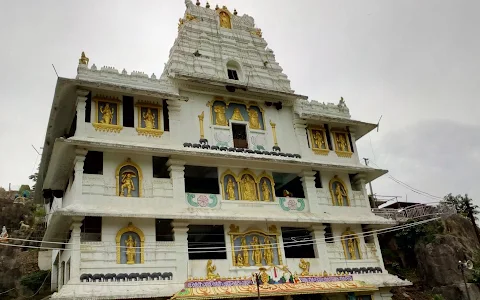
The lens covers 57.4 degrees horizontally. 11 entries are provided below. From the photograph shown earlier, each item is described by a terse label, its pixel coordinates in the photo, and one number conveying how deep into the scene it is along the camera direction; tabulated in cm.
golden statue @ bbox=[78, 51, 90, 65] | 1634
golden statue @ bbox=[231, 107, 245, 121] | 1888
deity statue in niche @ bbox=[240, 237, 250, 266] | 1644
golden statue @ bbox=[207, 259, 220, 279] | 1545
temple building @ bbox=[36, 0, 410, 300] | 1467
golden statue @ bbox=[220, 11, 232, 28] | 2202
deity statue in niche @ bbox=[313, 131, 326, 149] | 2025
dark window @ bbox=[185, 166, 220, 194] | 1886
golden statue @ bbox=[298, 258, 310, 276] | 1712
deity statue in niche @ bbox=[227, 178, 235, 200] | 1727
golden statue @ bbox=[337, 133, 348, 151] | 2088
